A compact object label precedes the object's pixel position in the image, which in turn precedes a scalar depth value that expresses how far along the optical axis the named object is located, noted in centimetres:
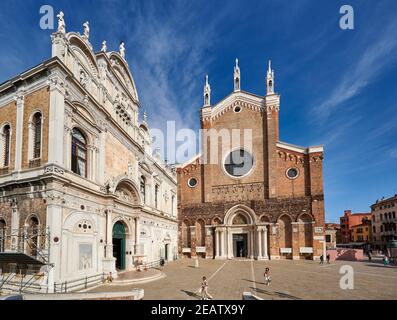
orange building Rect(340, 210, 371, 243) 8156
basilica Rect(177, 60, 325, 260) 3238
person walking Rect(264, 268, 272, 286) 1655
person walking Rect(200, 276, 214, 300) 1302
